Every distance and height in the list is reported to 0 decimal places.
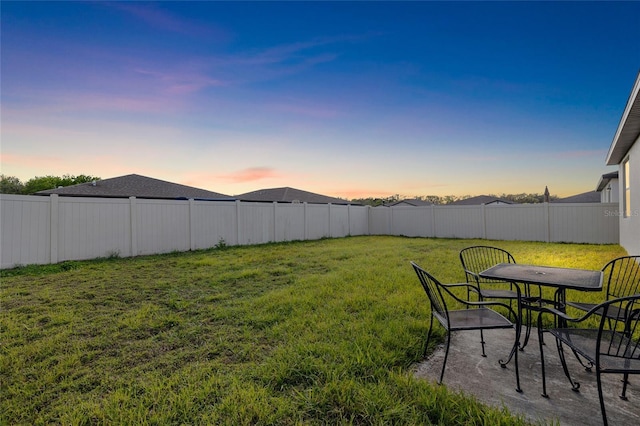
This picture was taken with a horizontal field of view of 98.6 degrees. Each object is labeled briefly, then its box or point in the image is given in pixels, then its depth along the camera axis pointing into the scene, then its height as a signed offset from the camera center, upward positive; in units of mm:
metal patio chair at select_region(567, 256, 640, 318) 2427 -1199
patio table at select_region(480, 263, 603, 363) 2188 -584
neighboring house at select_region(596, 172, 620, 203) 12456 +1393
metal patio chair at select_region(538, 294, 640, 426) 1500 -865
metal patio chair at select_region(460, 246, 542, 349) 2607 -1174
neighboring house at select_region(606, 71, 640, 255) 5195 +1203
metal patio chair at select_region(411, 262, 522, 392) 2088 -883
